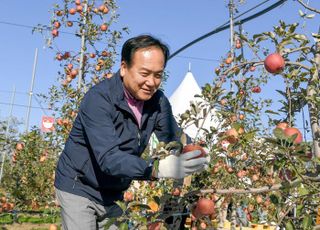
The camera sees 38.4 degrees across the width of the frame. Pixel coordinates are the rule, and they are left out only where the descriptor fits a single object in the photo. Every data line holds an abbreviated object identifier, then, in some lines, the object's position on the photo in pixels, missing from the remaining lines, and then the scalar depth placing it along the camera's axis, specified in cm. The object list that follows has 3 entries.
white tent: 910
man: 178
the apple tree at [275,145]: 157
